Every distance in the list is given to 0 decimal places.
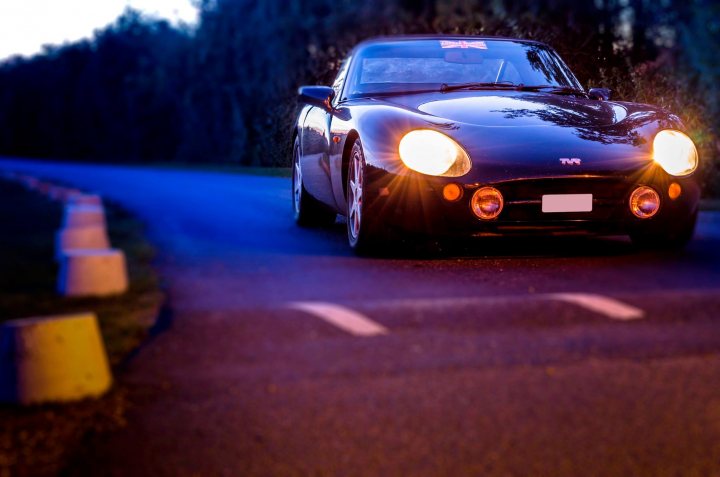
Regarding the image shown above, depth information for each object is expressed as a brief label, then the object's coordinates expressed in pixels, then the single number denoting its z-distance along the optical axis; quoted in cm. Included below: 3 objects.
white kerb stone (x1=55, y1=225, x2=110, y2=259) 606
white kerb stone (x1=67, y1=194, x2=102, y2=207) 812
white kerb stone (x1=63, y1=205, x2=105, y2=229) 624
